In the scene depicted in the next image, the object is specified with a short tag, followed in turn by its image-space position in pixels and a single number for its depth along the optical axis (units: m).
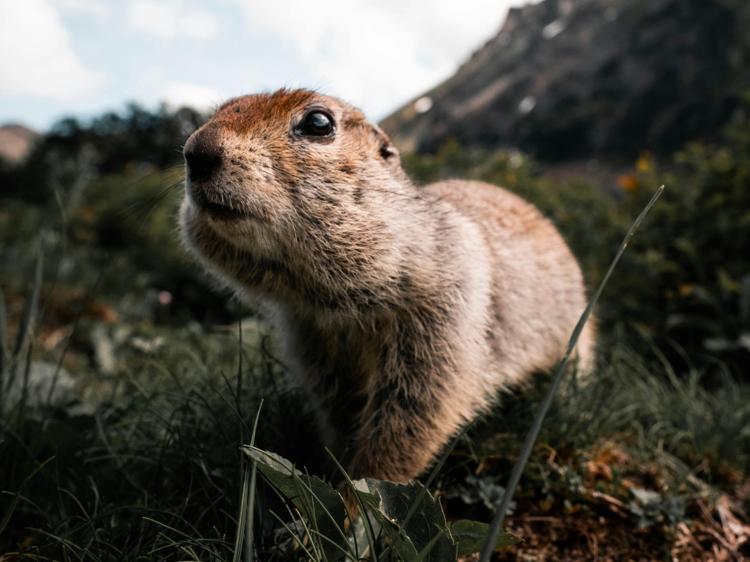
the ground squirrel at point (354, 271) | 0.14
